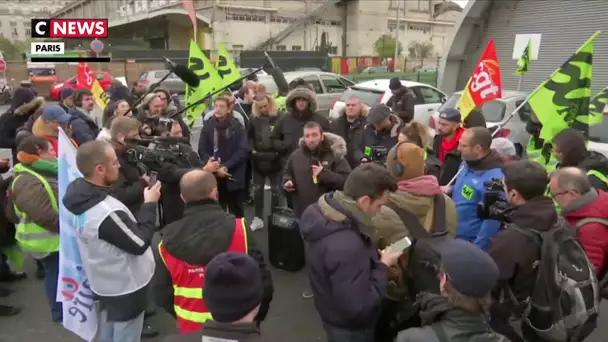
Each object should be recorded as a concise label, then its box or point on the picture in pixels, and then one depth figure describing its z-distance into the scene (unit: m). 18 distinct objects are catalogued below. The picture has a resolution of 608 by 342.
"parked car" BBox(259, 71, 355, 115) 14.99
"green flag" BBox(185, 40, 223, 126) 7.07
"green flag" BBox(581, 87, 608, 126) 6.18
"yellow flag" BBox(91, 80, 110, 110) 8.94
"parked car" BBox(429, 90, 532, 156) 8.93
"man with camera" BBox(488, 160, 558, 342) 2.51
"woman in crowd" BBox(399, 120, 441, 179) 4.16
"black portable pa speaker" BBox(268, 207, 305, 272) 5.12
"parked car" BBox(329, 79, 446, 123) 11.35
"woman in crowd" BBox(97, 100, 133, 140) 5.99
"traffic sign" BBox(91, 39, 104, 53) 15.13
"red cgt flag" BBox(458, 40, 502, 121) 5.61
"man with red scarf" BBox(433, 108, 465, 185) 4.89
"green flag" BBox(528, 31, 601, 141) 4.45
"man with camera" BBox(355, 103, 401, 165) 5.43
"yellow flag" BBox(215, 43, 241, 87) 8.12
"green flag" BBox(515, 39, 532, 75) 7.02
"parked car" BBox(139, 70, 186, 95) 23.26
